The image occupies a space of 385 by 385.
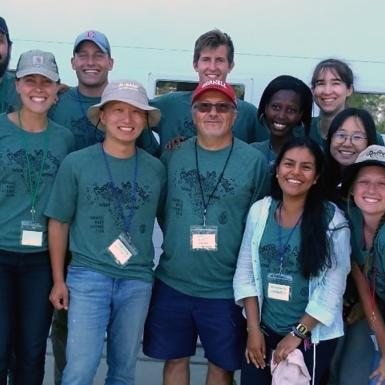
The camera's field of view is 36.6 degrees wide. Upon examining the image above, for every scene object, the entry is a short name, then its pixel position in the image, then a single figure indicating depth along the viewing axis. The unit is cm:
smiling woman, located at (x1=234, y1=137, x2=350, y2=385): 254
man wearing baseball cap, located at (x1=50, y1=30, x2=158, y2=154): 316
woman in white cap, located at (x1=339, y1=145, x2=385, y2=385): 262
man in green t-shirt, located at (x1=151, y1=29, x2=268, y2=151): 332
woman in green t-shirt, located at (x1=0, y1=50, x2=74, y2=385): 269
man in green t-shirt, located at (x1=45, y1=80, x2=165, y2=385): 265
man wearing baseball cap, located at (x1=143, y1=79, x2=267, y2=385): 272
